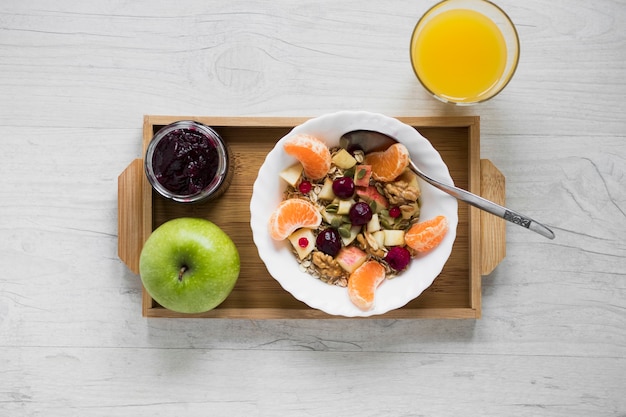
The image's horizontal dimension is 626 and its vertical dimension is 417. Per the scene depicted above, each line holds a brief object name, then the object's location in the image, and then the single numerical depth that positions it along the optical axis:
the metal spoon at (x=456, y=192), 1.10
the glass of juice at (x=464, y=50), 1.15
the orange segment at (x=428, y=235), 1.10
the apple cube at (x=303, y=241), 1.13
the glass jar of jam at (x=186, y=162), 1.08
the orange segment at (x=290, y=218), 1.09
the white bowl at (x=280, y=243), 1.10
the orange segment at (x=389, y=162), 1.09
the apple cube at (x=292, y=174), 1.12
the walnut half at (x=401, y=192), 1.12
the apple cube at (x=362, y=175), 1.12
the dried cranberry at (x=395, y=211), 1.14
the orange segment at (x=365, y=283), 1.10
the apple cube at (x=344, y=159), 1.12
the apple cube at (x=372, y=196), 1.13
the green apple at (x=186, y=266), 1.07
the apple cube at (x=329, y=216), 1.14
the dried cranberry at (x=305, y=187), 1.14
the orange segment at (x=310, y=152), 1.08
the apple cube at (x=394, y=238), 1.13
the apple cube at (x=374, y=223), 1.13
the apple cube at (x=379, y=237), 1.13
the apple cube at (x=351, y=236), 1.13
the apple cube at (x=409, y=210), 1.13
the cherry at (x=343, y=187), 1.10
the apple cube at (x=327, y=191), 1.14
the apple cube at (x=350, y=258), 1.13
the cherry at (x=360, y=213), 1.10
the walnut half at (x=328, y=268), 1.12
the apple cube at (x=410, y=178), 1.13
